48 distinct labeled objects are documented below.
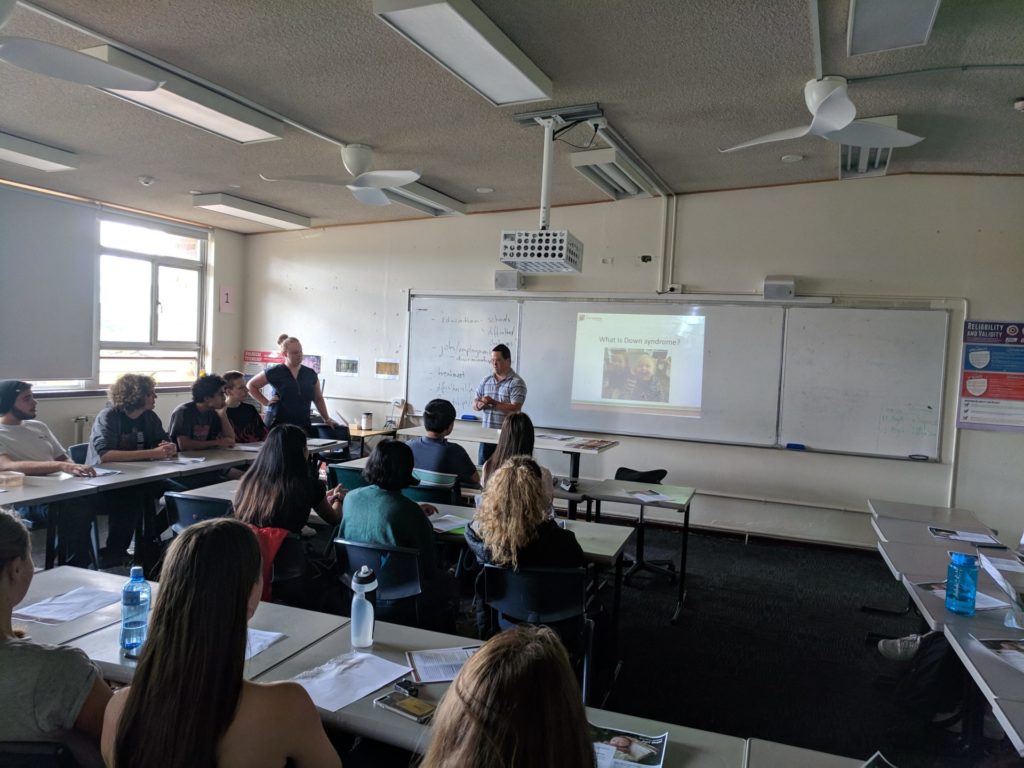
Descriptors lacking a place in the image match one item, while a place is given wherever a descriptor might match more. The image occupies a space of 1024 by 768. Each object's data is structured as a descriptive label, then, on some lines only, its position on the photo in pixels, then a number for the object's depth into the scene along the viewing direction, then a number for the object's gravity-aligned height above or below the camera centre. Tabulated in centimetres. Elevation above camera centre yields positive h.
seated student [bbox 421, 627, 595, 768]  88 -49
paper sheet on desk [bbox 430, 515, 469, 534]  313 -82
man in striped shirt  551 -26
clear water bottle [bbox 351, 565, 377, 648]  184 -75
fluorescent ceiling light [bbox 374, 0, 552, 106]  257 +133
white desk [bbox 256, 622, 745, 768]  141 -83
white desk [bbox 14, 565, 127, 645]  185 -83
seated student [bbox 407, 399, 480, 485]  393 -58
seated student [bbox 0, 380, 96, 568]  381 -72
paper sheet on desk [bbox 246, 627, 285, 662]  180 -83
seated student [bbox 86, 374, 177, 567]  417 -69
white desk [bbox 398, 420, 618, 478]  504 -67
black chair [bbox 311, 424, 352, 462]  610 -80
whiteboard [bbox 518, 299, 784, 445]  561 -6
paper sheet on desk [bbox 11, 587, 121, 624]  195 -83
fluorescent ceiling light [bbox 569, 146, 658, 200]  450 +141
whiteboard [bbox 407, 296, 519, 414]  657 +14
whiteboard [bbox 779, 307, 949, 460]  519 -2
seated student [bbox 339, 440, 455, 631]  269 -68
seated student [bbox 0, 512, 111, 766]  127 -71
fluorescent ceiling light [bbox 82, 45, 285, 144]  324 +131
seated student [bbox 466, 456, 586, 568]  248 -65
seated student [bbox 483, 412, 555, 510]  350 -43
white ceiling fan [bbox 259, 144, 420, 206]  406 +109
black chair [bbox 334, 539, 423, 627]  259 -88
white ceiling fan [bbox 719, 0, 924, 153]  291 +119
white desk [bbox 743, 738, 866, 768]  139 -82
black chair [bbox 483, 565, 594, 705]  247 -93
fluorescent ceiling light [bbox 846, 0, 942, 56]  250 +141
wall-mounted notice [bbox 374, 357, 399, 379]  715 -18
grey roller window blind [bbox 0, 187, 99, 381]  580 +45
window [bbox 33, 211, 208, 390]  672 +42
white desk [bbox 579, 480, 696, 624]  383 -78
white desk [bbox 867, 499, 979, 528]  365 -76
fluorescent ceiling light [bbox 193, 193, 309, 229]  606 +129
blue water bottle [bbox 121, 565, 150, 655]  179 -77
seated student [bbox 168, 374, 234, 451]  478 -56
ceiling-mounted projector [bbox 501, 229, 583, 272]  412 +70
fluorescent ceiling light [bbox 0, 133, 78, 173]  455 +127
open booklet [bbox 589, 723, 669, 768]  136 -81
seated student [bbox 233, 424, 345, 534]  283 -61
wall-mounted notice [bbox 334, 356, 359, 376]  736 -18
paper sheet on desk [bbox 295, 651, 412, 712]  157 -82
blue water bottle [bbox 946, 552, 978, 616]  225 -69
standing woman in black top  580 -38
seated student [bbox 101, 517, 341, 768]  113 -62
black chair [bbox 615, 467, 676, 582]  458 -125
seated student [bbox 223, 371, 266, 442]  539 -59
